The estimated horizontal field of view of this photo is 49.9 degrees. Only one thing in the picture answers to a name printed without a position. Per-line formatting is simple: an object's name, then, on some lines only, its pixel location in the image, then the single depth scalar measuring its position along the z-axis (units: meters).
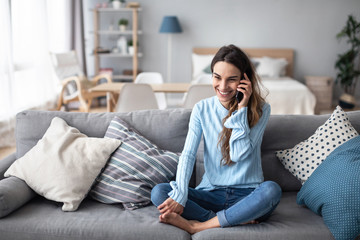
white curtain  4.02
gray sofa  1.58
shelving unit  6.03
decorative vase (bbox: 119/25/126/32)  6.20
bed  5.02
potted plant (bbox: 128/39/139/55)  6.16
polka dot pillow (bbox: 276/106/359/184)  1.89
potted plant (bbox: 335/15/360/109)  6.02
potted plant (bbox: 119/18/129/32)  6.16
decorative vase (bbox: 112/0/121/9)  6.01
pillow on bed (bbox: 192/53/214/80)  6.20
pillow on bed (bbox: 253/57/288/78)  6.05
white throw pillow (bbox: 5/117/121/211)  1.73
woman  1.65
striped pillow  1.80
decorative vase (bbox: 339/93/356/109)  6.09
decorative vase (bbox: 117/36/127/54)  6.20
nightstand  6.10
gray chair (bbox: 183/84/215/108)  3.39
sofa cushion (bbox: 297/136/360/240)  1.51
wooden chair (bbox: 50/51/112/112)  4.99
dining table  3.79
